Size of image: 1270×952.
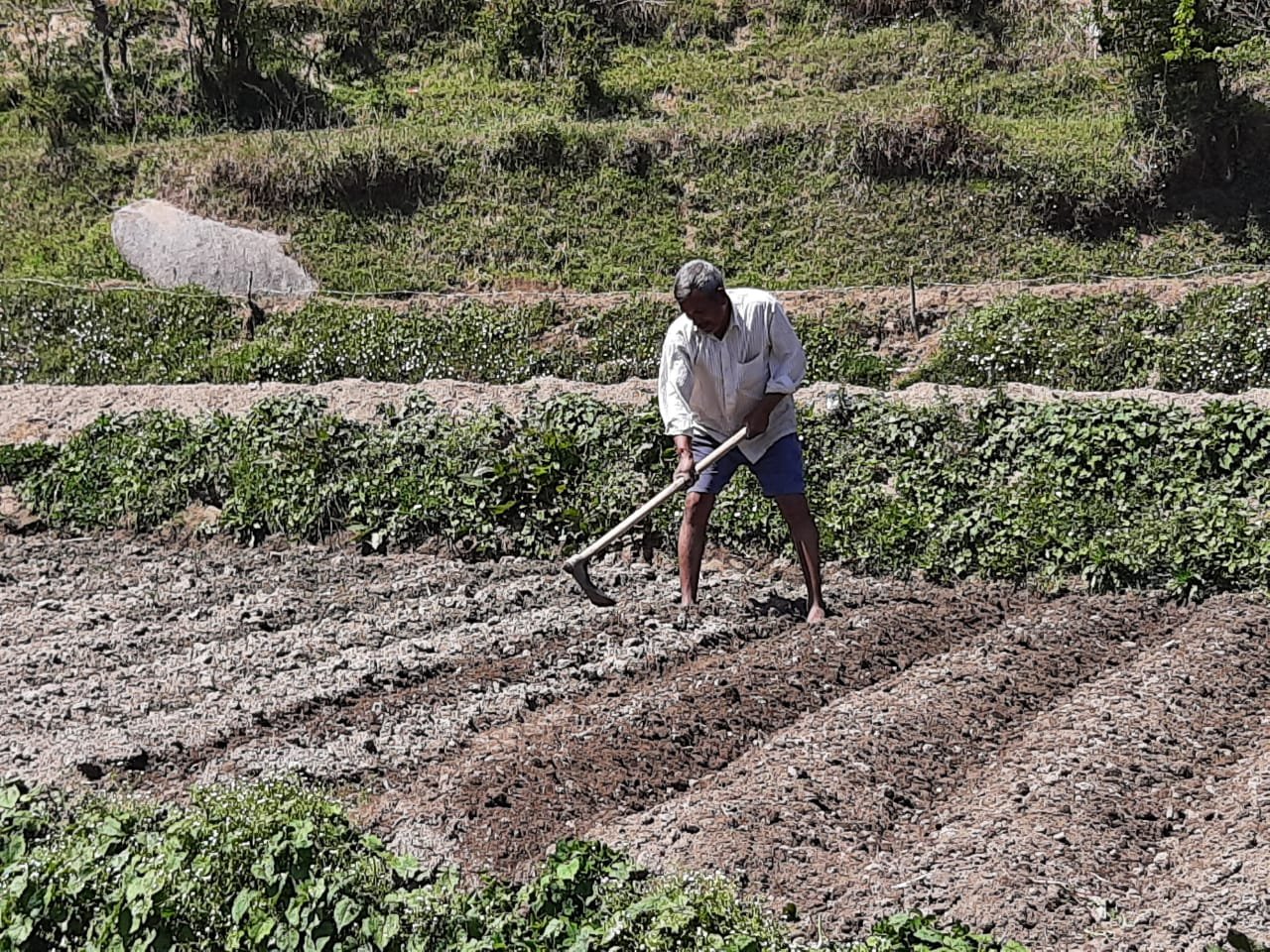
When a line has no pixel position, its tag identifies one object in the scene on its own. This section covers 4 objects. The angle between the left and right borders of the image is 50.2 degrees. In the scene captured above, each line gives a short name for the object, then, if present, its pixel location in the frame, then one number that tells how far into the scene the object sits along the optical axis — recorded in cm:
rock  1547
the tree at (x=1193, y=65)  1541
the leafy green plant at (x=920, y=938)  292
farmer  554
